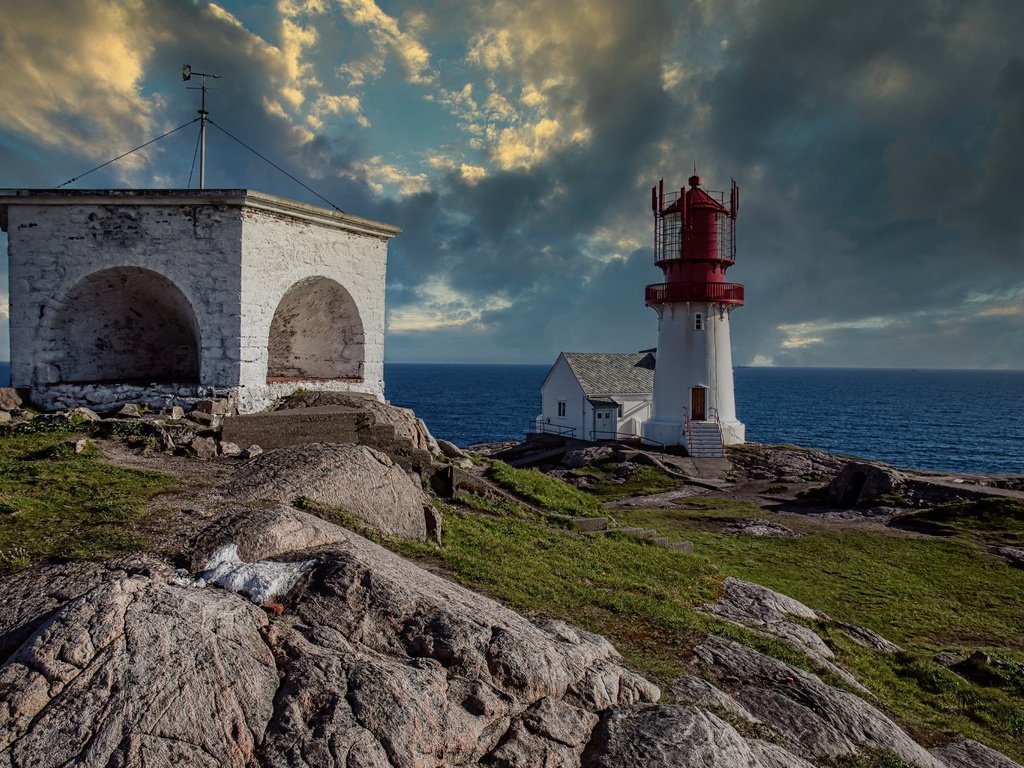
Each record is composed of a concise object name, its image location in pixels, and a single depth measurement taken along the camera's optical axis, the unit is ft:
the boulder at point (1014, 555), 67.15
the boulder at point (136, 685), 15.76
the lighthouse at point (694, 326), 129.39
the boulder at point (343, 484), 33.17
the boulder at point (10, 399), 51.75
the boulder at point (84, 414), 49.80
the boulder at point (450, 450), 68.57
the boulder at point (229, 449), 44.35
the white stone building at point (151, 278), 52.44
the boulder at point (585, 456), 126.16
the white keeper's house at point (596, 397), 146.82
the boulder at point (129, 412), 51.57
